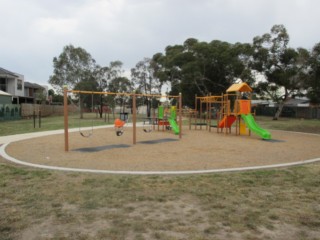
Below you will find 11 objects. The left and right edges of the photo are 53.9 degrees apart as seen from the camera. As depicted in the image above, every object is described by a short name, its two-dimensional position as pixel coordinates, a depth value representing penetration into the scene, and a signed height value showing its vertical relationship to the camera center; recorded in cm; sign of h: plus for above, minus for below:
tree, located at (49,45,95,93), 3575 +439
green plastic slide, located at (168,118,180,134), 1702 -104
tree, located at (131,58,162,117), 5406 +494
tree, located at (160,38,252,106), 3438 +472
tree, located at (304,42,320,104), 1947 +242
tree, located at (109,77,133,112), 4131 +291
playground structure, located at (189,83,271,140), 1597 -51
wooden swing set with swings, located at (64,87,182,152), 1042 -74
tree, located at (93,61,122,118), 3841 +401
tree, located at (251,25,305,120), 3067 +469
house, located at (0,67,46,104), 4253 +284
